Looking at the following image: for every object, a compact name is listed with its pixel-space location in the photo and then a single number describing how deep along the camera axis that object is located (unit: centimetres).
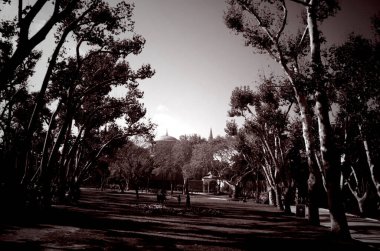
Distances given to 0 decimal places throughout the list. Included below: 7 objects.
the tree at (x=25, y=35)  818
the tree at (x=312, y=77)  1069
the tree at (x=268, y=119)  2131
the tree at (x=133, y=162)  4444
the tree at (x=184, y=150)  6548
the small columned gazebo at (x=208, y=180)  5862
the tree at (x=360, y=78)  995
